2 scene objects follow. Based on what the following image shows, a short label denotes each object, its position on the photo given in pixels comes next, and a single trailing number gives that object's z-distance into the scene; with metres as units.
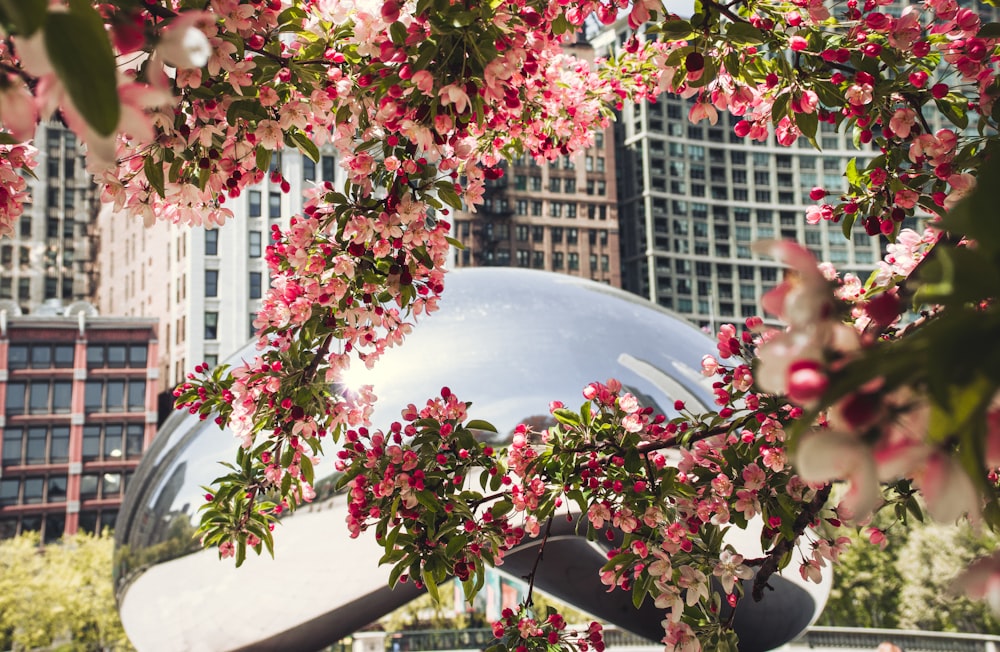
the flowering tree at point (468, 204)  3.30
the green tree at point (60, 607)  37.88
